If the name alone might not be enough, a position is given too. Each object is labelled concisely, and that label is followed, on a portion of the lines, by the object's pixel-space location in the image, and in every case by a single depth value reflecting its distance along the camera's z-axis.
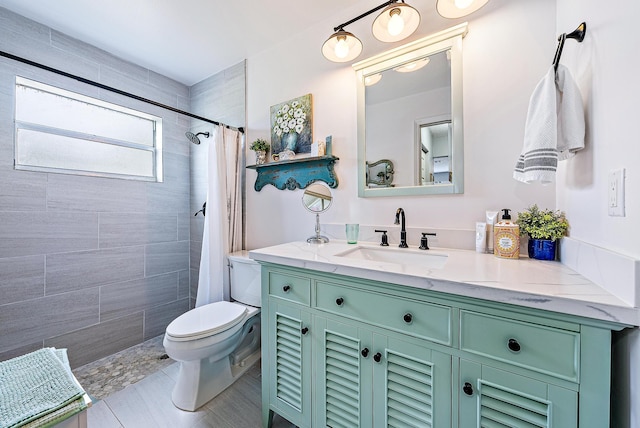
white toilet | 1.40
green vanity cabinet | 0.64
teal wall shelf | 1.72
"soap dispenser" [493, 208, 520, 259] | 1.06
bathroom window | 1.72
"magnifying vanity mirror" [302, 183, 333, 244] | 1.74
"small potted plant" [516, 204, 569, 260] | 1.00
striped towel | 0.82
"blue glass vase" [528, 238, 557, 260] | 1.01
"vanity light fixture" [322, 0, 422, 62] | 1.31
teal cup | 1.53
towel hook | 0.82
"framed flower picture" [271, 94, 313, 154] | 1.82
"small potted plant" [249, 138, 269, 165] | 2.01
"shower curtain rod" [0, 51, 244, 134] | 1.29
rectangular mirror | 1.30
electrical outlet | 0.64
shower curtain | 1.94
